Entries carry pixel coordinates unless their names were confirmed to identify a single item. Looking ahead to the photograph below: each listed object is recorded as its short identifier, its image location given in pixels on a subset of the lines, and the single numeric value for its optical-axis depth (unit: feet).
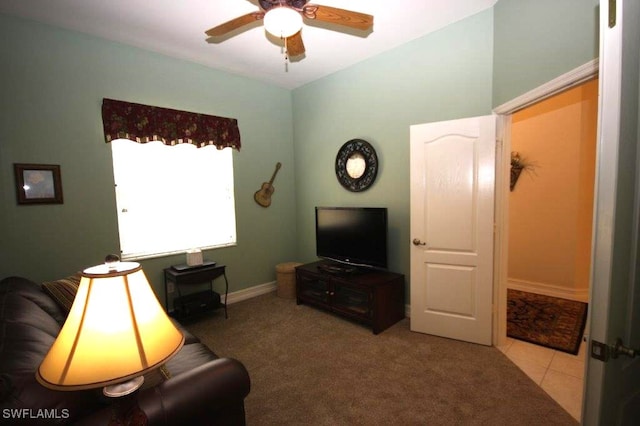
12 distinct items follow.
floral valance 9.45
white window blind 10.08
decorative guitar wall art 13.21
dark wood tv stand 9.48
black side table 10.01
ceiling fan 5.73
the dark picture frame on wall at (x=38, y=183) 8.15
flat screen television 9.88
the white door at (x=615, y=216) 2.64
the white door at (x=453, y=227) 8.22
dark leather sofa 2.89
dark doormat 8.75
